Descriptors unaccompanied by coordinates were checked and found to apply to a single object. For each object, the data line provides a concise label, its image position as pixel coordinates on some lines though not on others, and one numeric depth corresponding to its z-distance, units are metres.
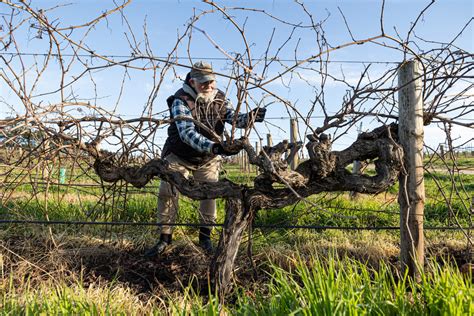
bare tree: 2.51
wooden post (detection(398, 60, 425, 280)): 2.63
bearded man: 3.05
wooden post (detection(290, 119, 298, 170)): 10.23
